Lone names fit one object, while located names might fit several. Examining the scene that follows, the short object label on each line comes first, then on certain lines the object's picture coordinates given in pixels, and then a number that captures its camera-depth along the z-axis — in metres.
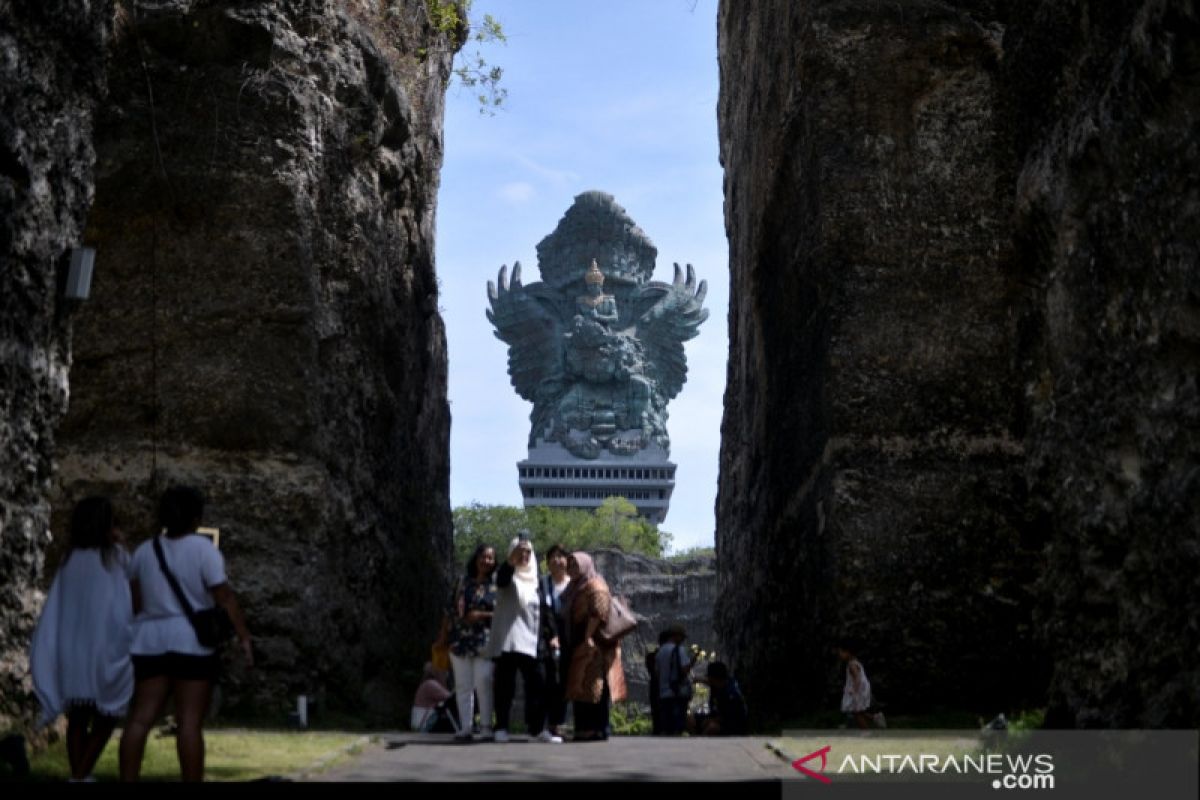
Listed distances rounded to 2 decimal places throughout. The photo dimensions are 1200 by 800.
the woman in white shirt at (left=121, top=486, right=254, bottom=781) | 7.19
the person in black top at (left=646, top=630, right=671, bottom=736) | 15.75
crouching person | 15.54
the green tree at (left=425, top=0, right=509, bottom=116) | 19.97
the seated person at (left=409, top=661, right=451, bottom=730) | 13.98
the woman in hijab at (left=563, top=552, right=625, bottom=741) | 12.08
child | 13.34
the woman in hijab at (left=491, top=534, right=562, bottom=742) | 11.71
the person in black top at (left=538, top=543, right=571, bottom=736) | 12.39
